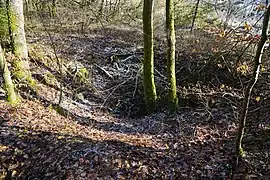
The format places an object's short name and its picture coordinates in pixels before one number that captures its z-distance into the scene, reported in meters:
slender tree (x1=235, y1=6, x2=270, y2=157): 2.96
